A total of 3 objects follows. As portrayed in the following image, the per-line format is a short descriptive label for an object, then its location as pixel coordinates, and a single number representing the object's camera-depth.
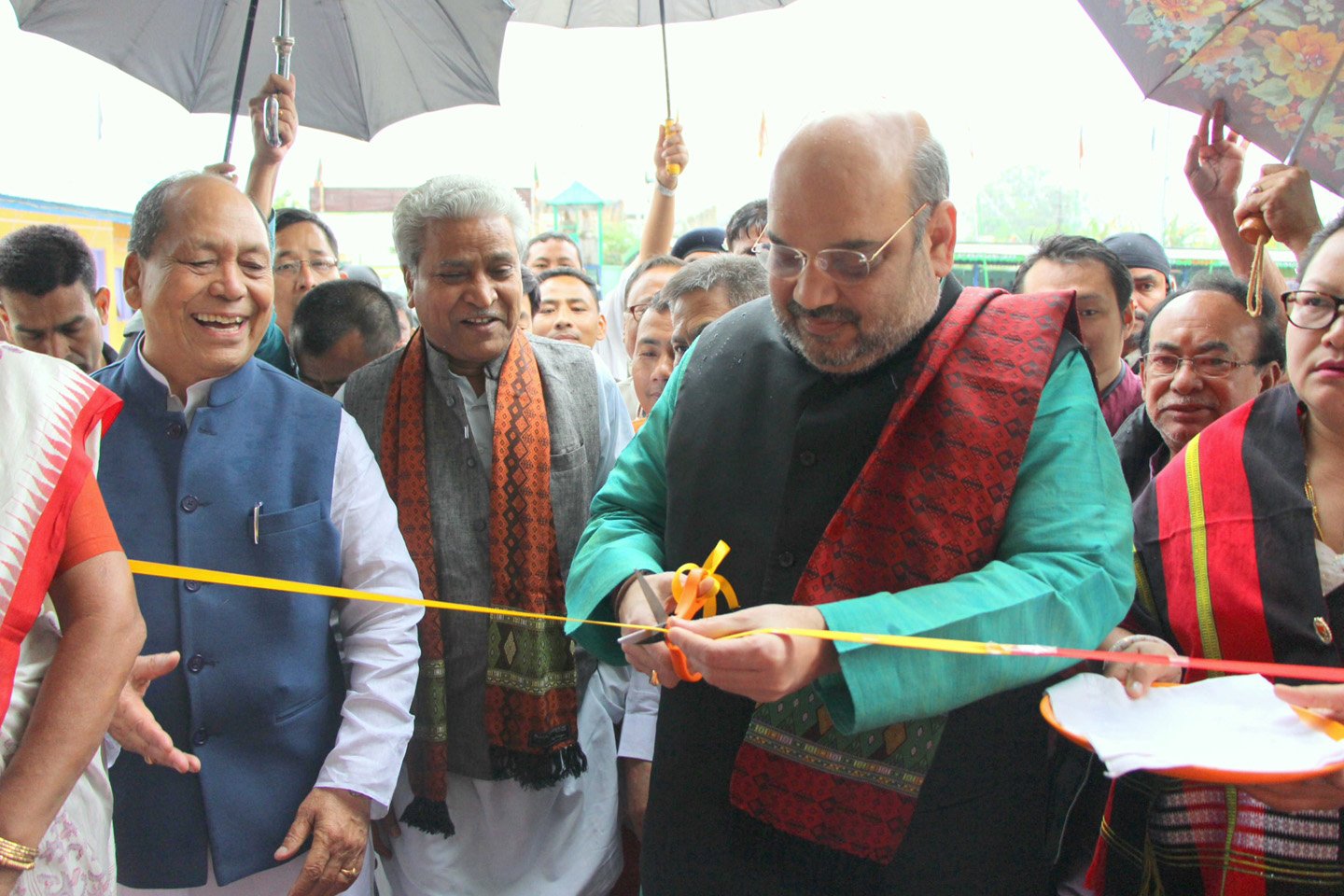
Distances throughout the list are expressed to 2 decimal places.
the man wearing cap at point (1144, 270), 4.35
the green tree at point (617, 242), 21.62
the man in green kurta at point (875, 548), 1.43
